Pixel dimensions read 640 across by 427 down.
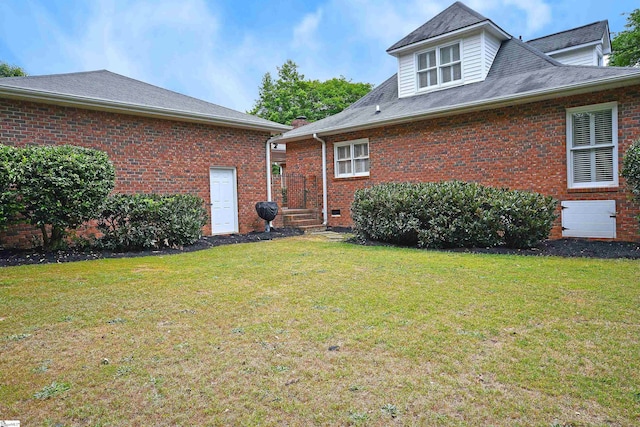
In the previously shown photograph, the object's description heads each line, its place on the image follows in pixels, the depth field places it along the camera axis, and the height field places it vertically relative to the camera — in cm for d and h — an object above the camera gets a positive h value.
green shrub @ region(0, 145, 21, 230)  691 +39
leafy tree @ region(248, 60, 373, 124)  4031 +1016
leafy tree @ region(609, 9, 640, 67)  2166 +780
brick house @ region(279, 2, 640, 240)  881 +185
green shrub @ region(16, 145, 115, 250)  723 +36
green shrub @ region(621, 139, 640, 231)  742 +45
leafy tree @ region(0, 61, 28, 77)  3005 +987
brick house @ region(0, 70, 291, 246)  858 +166
